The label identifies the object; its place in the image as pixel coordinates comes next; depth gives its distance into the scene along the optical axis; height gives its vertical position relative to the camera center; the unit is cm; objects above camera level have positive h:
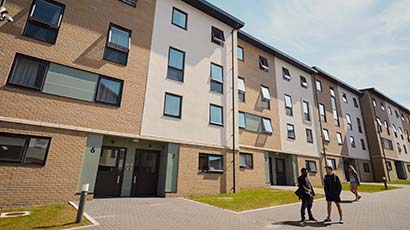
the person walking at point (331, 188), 712 -32
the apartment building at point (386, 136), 2988 +676
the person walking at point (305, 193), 716 -50
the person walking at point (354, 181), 1131 -10
